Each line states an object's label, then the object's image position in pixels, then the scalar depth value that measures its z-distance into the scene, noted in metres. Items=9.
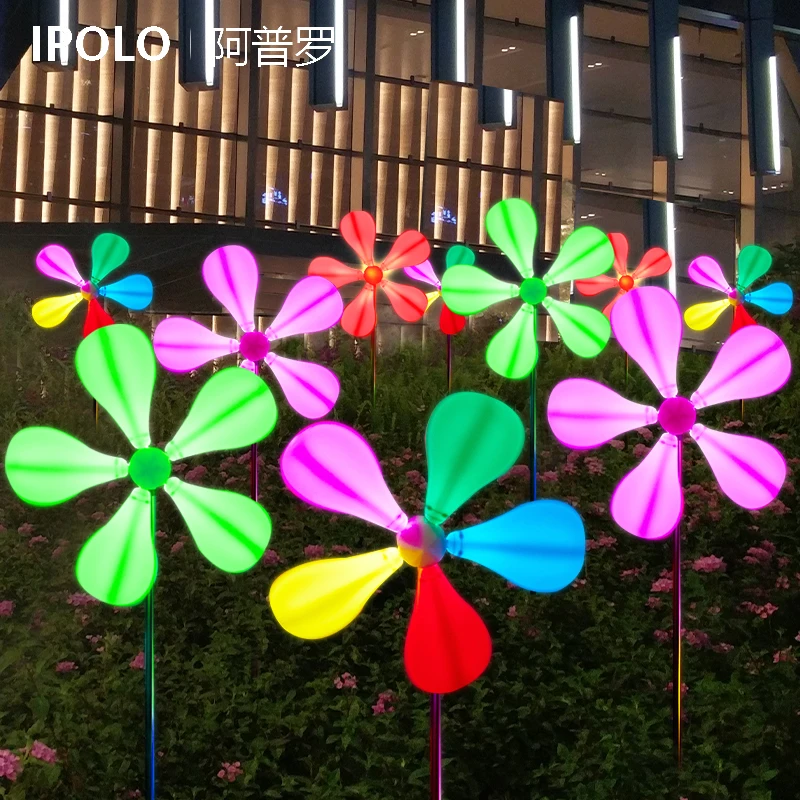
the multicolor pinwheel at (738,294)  6.27
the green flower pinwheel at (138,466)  2.66
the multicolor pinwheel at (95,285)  5.92
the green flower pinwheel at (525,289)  4.64
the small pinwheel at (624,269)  6.53
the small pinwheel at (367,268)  6.18
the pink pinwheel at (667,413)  3.23
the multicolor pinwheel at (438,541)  2.27
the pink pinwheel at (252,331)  4.55
